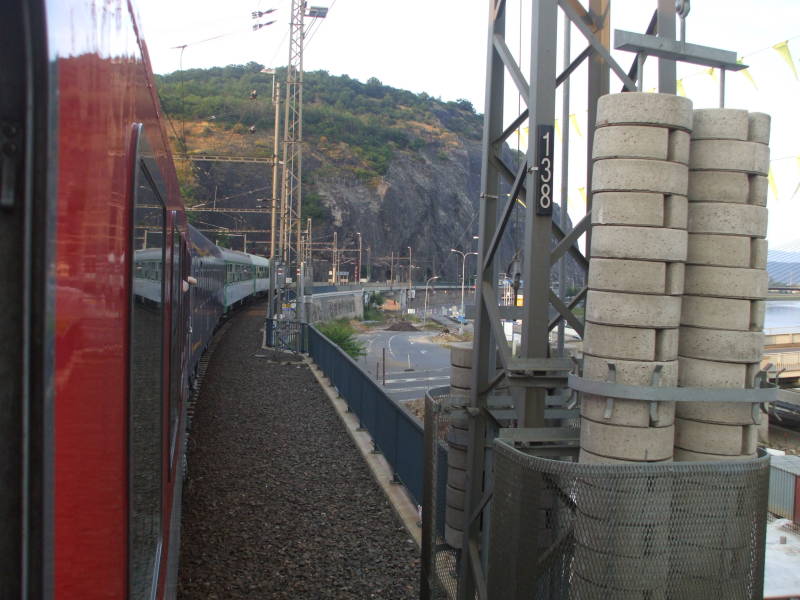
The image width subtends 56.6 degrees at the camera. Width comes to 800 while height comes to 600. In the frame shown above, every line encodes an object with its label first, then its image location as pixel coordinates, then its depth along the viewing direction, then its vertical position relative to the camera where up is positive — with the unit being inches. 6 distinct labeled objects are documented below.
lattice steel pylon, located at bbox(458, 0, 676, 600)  149.3 +7.1
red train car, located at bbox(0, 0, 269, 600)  40.8 -4.3
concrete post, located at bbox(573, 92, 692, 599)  118.3 +1.4
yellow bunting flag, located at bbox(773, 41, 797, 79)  565.6 +165.8
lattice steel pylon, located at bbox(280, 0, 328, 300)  1034.7 +243.1
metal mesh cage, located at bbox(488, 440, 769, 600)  107.7 -38.3
